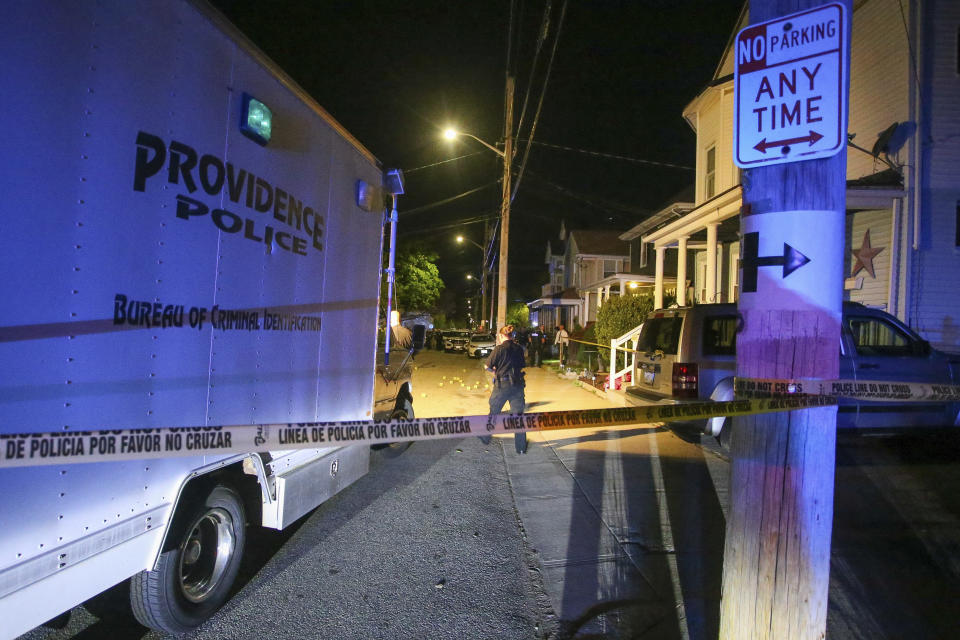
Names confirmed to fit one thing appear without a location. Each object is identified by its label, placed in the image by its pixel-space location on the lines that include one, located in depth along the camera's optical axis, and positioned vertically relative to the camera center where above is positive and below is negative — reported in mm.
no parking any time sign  2086 +960
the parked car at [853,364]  7152 -204
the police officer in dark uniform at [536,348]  23130 -551
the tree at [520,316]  51544 +1586
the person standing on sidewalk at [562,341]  20741 -197
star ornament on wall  11531 +1886
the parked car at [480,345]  27094 -629
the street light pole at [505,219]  17297 +3612
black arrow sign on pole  2094 +312
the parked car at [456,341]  32750 -615
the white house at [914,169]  10523 +3329
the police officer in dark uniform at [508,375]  8055 -580
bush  15812 +646
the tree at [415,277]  31453 +2850
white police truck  2205 +118
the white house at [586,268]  36062 +4448
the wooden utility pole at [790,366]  2055 -70
